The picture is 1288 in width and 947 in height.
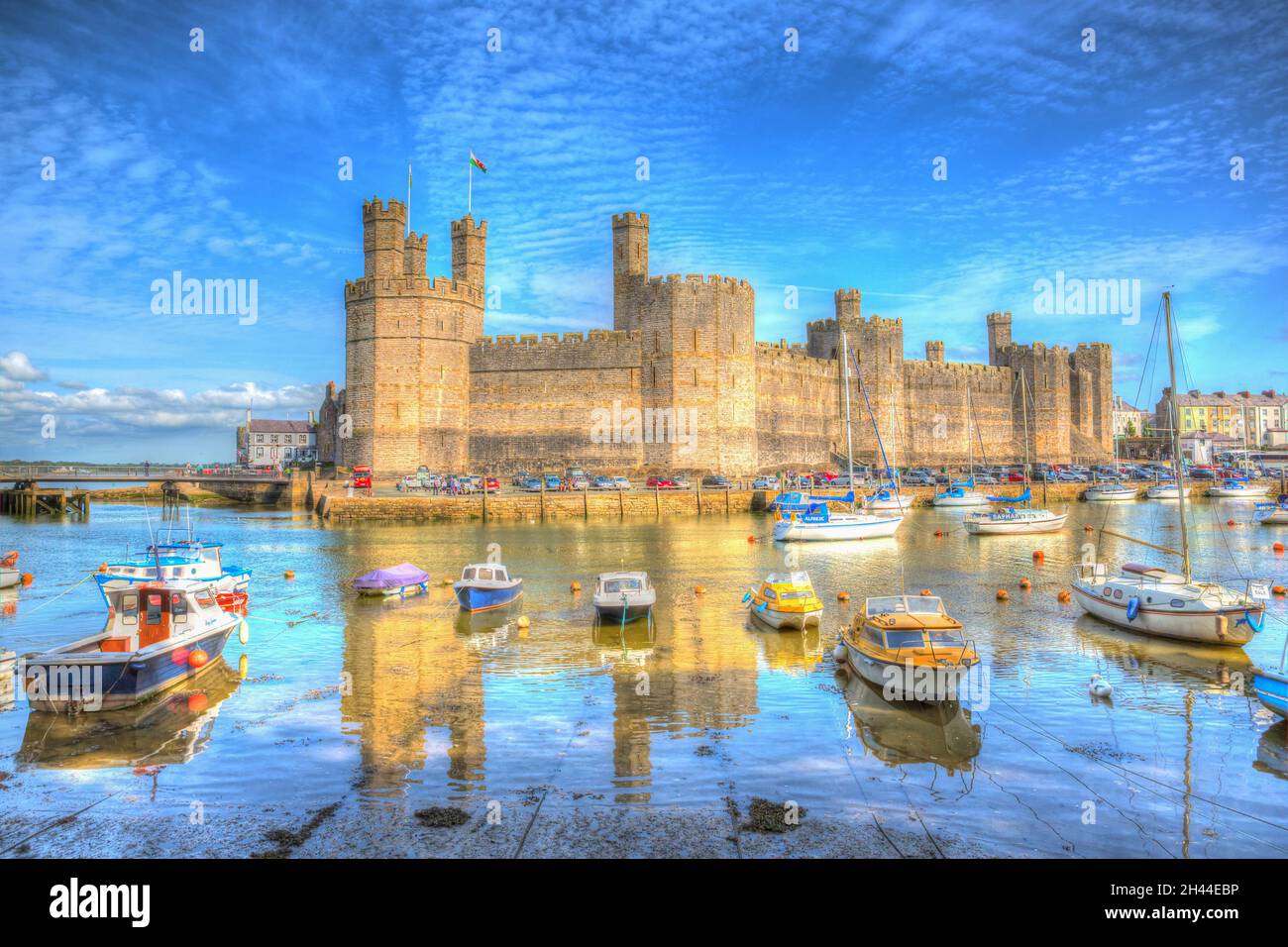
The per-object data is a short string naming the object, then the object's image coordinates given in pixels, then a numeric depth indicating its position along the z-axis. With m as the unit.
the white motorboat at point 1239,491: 58.09
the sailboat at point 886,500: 43.41
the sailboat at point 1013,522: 38.16
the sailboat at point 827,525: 34.53
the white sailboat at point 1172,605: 15.16
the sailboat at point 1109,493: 56.28
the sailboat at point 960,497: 50.00
